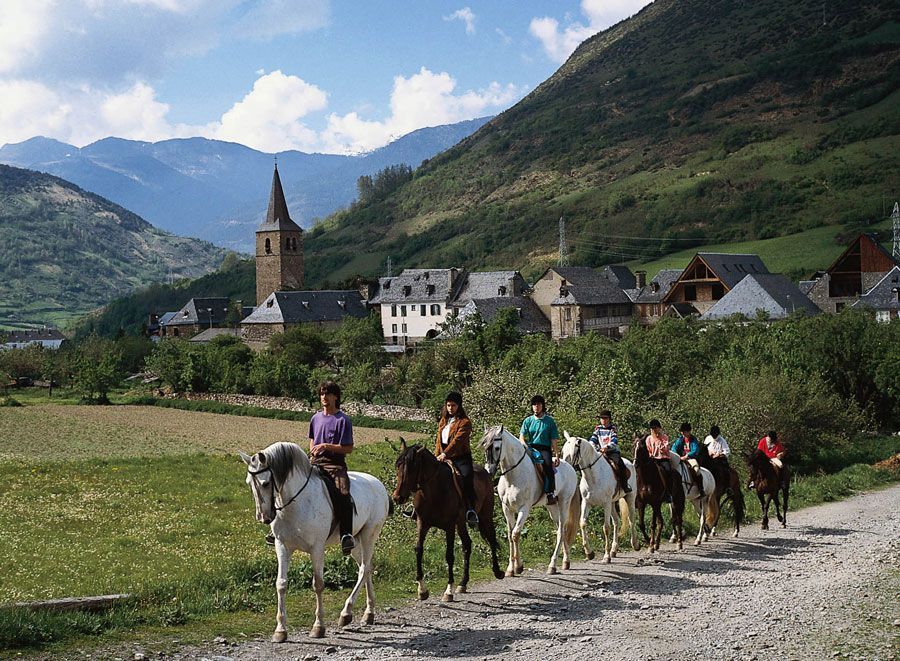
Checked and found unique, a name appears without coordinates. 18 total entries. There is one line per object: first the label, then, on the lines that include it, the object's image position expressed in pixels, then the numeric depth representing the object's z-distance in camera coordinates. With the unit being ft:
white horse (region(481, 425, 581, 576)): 55.57
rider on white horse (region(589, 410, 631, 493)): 66.28
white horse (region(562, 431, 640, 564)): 63.46
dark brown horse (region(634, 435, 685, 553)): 67.00
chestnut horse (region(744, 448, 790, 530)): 79.77
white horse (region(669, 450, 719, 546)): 72.18
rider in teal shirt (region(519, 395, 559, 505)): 59.36
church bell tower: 511.40
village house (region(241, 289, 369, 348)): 388.16
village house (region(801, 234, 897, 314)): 315.99
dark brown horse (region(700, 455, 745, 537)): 77.61
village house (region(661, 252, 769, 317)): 321.52
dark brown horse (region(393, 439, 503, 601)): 48.80
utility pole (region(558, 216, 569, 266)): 407.03
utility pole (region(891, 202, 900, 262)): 340.53
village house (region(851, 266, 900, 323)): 246.68
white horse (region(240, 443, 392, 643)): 41.60
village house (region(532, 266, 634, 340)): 336.70
